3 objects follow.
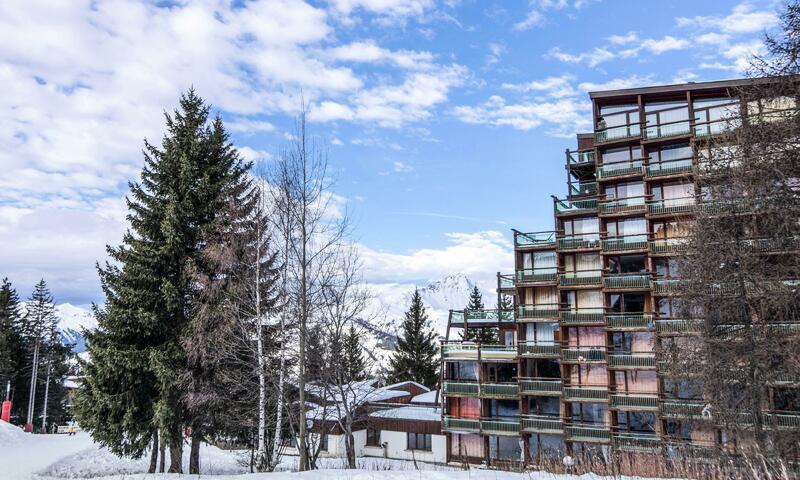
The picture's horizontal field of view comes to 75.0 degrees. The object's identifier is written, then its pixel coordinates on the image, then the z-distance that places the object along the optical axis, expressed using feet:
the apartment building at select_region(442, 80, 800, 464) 98.07
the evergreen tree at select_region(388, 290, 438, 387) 188.85
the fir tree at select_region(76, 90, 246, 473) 65.87
